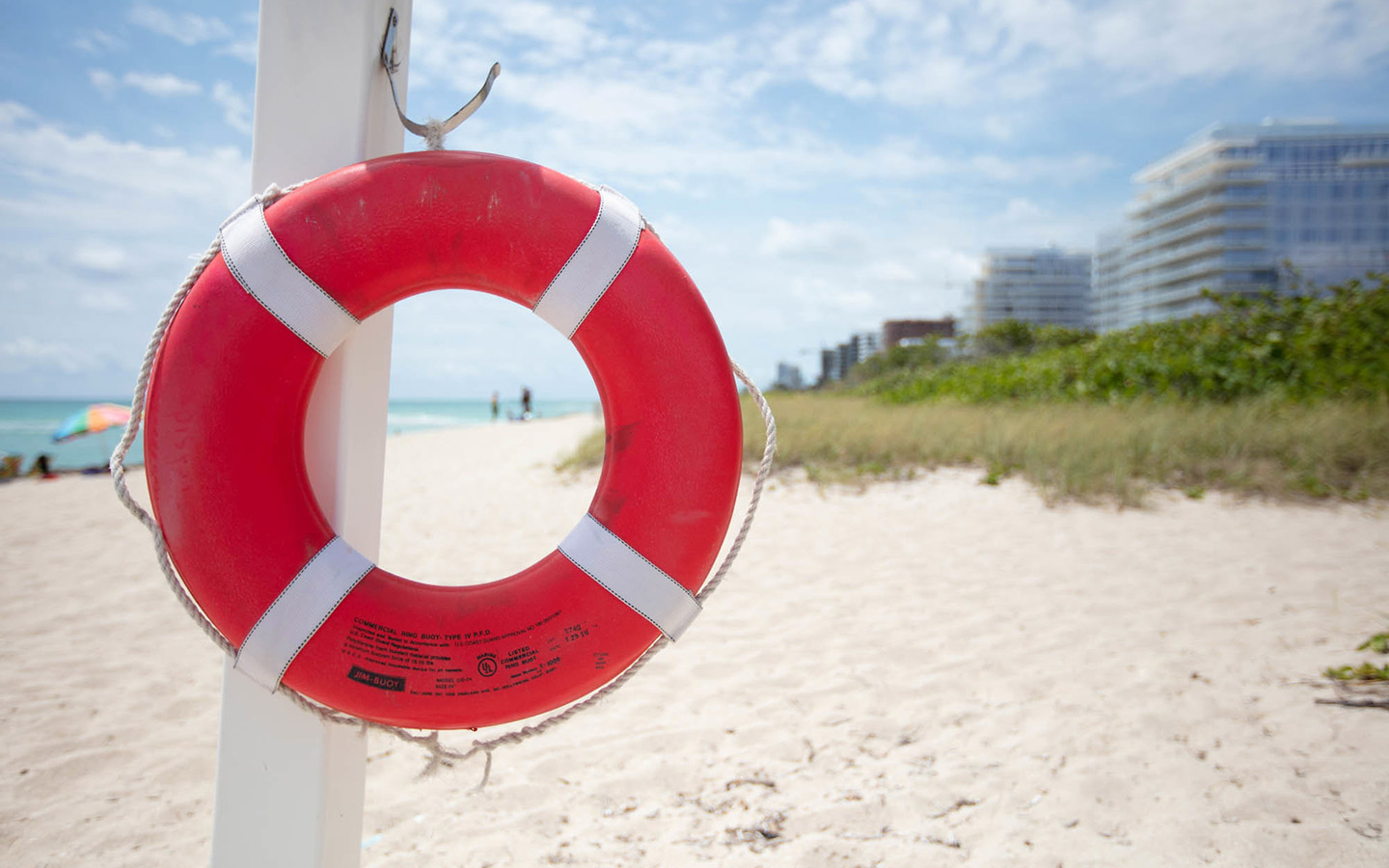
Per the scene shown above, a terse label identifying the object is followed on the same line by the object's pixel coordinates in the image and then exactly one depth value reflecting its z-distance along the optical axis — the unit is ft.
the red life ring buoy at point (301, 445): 3.22
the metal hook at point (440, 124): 3.70
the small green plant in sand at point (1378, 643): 7.03
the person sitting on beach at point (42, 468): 26.55
